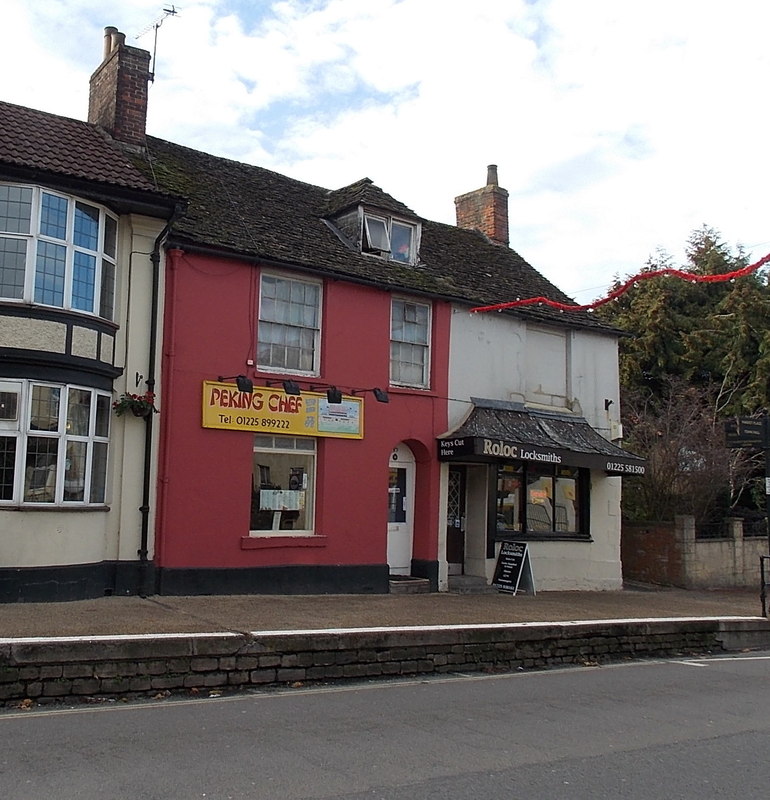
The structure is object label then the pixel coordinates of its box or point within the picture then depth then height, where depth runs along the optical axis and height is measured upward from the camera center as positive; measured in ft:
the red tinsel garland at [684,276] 40.41 +11.31
